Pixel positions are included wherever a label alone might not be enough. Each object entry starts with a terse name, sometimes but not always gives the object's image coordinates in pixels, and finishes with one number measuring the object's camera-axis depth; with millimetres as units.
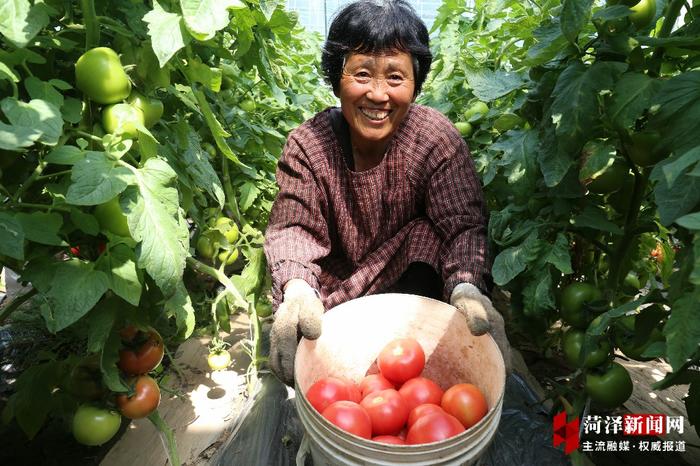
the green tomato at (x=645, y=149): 1167
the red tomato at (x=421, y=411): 1294
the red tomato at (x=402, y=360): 1439
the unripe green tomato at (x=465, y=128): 2326
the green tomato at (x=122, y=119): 1068
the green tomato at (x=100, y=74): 1027
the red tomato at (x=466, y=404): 1283
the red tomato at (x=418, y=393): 1409
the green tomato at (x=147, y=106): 1136
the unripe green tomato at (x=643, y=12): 1146
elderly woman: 1570
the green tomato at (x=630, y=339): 1273
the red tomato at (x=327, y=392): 1327
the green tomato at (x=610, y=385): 1349
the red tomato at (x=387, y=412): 1340
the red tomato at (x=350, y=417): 1229
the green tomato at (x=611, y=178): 1315
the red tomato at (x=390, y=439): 1277
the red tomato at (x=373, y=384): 1464
